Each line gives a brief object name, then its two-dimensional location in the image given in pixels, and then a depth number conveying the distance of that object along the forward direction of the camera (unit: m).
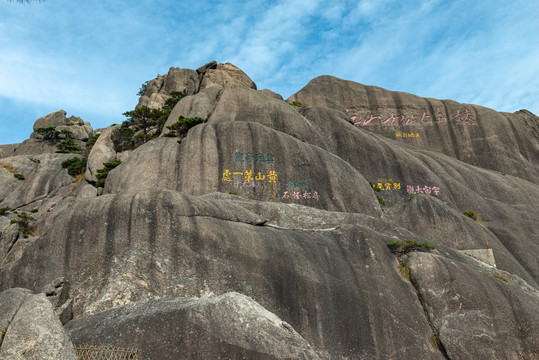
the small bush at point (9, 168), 37.38
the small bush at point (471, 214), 32.41
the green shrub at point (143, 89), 62.78
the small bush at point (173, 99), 47.25
